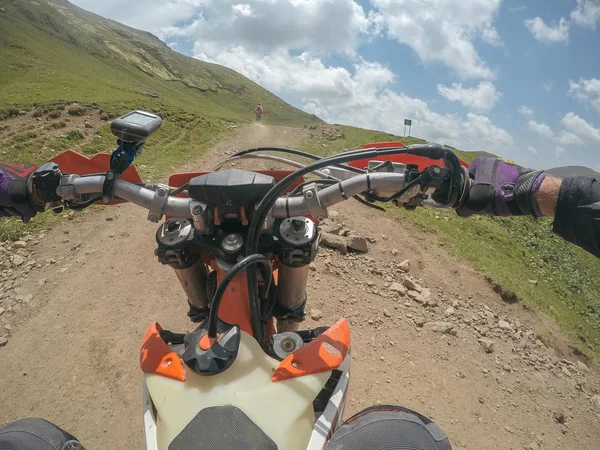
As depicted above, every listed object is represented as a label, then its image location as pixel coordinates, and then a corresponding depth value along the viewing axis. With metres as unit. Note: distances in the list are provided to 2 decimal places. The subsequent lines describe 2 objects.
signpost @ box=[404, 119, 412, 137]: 19.26
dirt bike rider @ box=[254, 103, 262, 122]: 36.06
